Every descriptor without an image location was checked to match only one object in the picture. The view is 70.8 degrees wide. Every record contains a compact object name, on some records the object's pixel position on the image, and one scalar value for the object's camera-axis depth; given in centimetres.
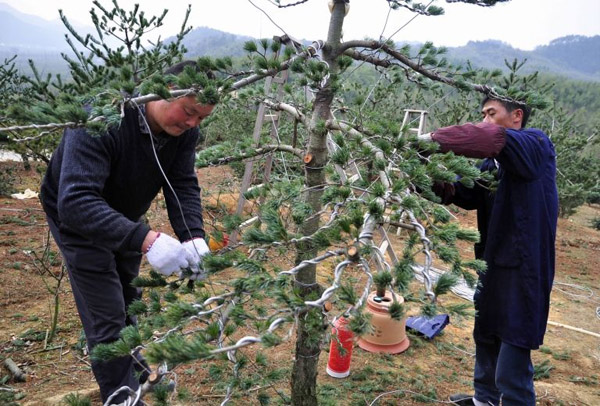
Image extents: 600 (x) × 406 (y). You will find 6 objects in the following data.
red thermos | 309
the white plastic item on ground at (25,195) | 768
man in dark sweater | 171
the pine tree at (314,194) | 111
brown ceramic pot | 350
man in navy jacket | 220
